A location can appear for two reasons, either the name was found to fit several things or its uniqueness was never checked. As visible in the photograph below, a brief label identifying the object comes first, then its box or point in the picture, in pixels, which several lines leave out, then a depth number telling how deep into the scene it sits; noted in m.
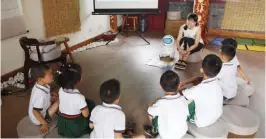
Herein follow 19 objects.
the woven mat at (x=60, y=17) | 3.69
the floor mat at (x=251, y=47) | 4.46
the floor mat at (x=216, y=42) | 4.72
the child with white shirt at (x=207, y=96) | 1.82
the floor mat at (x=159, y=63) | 3.66
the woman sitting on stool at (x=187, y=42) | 3.65
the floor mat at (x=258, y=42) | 4.75
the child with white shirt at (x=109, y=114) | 1.58
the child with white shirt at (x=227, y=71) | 2.25
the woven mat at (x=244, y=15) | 4.91
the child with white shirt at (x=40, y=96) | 1.81
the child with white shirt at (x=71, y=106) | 1.69
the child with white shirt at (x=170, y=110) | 1.65
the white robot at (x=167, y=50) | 3.76
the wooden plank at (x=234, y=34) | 4.96
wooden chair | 2.95
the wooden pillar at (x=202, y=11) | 4.43
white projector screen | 4.53
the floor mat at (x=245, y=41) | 4.75
